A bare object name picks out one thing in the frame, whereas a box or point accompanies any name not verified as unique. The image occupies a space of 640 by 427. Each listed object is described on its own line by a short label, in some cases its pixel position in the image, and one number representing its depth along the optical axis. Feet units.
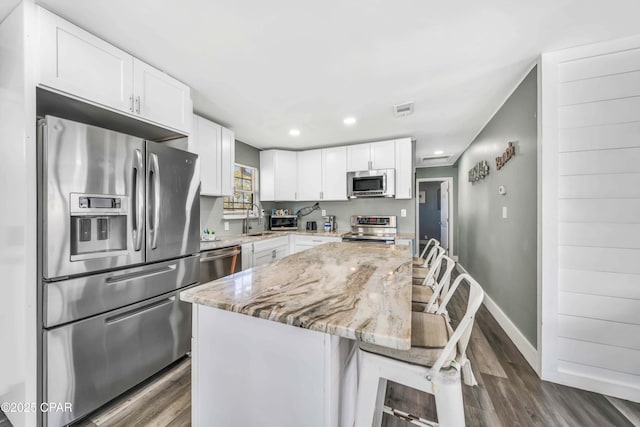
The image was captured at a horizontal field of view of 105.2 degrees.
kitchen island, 2.95
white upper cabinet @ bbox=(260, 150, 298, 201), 13.91
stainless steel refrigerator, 4.28
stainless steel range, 12.53
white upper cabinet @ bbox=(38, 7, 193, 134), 4.44
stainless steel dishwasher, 7.77
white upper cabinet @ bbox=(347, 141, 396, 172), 12.38
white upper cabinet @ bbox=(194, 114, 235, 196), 9.04
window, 11.94
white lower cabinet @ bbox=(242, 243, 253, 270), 9.80
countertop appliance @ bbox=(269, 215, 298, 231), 14.61
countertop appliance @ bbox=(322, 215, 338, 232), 14.40
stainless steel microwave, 12.20
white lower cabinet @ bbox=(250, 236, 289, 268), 10.62
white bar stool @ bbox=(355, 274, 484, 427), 2.94
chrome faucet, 12.92
